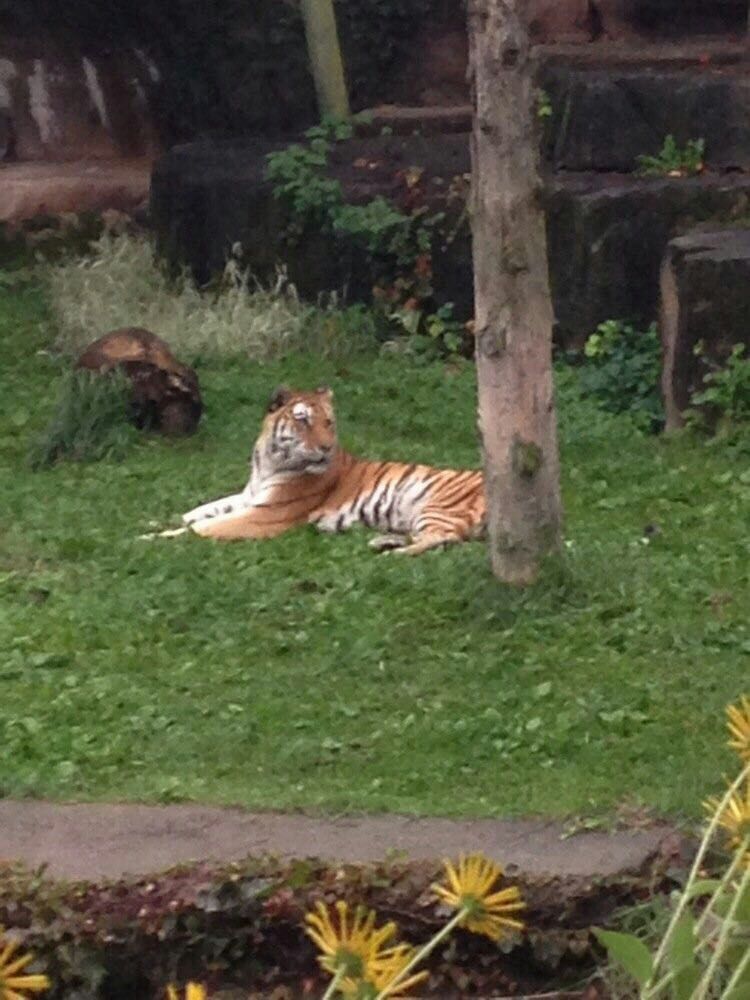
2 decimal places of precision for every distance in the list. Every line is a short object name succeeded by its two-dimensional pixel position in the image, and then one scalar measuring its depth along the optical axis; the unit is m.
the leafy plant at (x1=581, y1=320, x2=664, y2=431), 19.09
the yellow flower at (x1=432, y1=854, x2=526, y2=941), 4.33
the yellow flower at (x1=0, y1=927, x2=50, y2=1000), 3.92
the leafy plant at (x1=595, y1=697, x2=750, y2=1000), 4.46
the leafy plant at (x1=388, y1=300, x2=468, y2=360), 21.95
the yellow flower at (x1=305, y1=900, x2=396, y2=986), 4.02
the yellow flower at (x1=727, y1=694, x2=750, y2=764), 4.87
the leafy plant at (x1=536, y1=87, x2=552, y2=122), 22.34
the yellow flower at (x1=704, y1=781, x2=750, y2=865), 4.54
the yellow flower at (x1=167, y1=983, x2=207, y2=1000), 3.71
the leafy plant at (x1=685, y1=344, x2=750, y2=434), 17.31
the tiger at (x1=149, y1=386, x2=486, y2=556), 15.54
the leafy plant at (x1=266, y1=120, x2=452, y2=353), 22.37
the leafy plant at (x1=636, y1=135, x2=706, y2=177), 21.28
